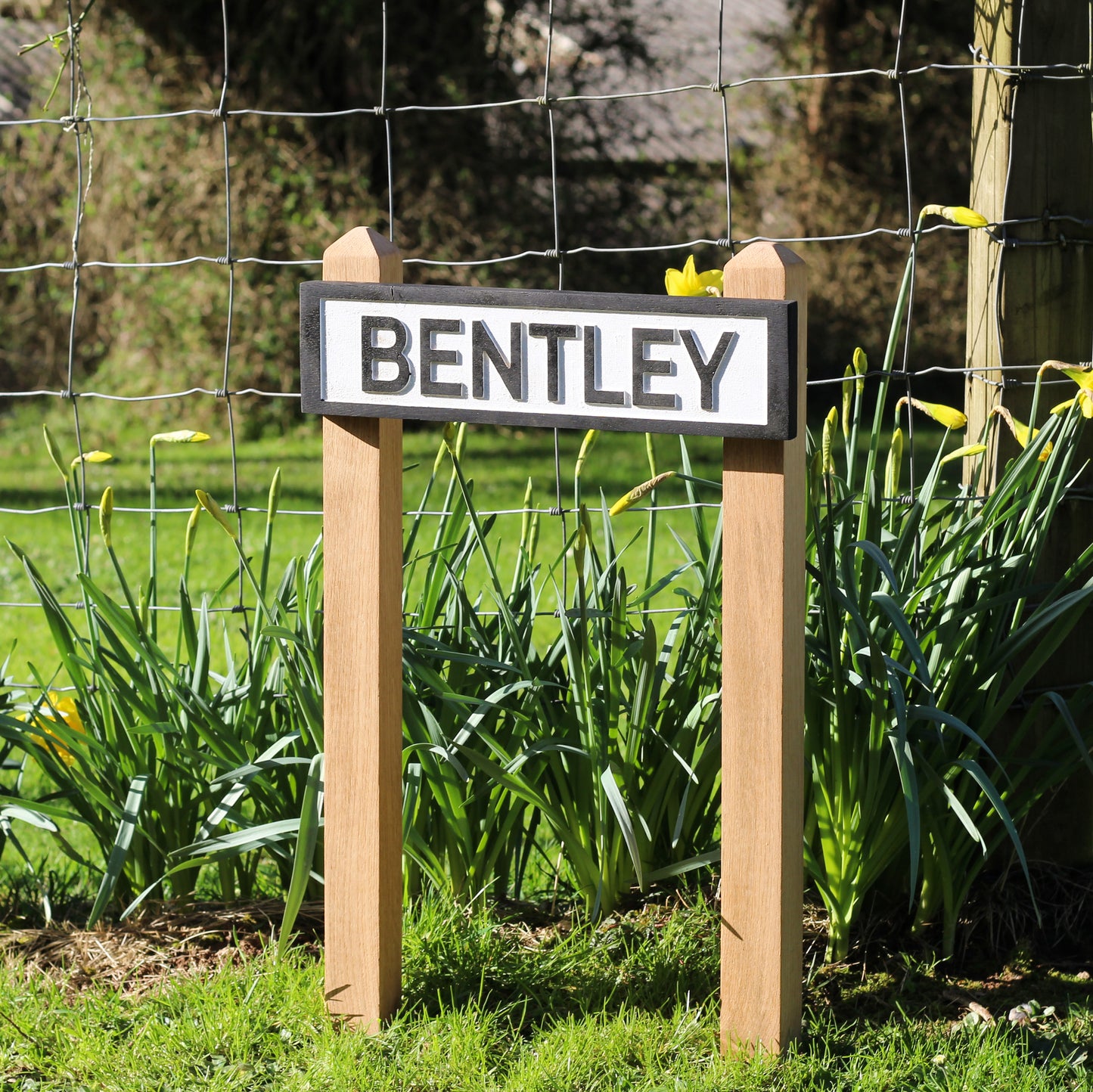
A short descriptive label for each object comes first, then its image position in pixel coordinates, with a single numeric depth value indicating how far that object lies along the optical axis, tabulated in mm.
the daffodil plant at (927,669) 3807
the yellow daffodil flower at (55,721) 4227
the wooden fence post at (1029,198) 4309
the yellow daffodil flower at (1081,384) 3826
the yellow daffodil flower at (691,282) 3984
